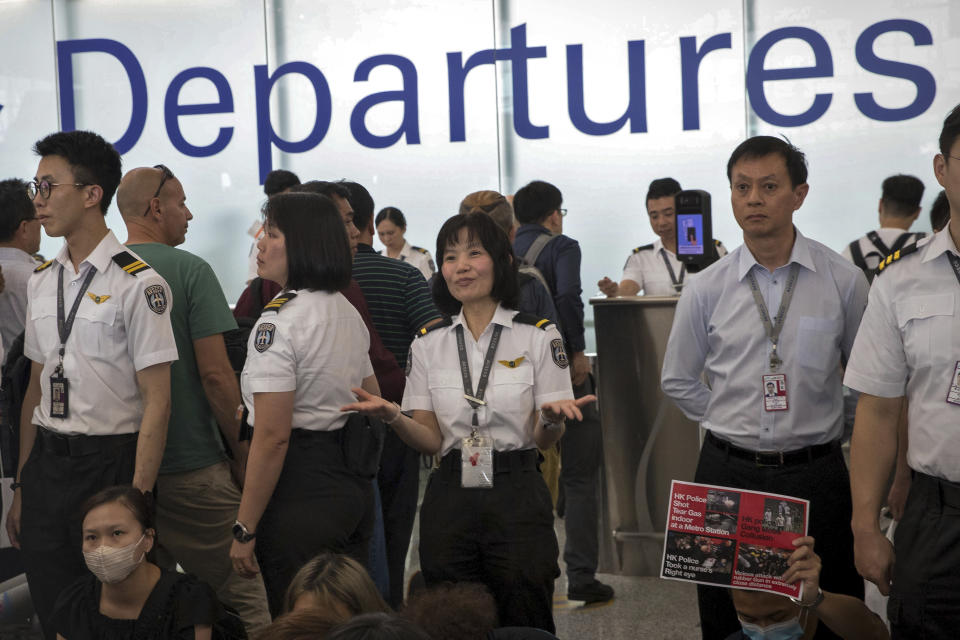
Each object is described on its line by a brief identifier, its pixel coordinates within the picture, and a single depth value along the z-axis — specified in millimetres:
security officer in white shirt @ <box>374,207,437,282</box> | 7660
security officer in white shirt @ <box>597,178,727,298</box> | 5664
